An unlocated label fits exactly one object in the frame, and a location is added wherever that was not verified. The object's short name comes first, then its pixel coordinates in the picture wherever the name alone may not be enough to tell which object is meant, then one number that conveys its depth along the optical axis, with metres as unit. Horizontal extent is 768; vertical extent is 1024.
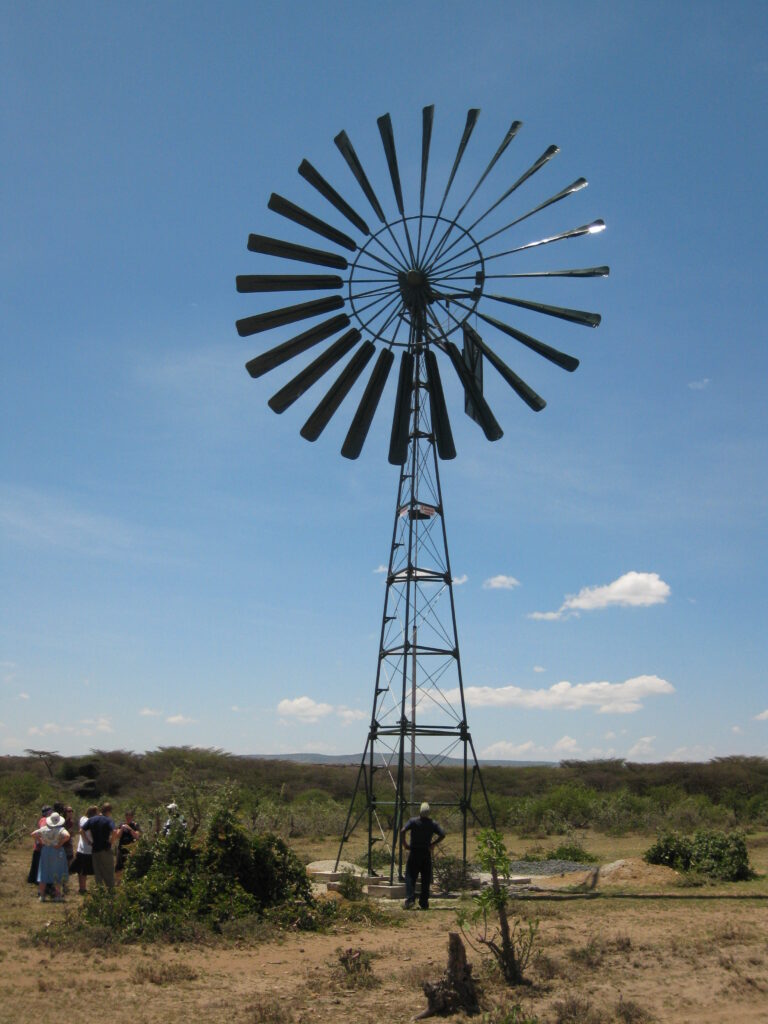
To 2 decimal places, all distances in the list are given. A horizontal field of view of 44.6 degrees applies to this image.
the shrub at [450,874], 15.45
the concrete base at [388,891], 14.66
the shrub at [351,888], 13.94
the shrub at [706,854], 16.52
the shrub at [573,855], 20.79
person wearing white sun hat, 14.84
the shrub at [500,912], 8.74
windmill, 16.12
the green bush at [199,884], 11.25
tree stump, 7.85
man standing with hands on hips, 13.44
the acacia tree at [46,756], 54.75
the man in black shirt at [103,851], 14.30
